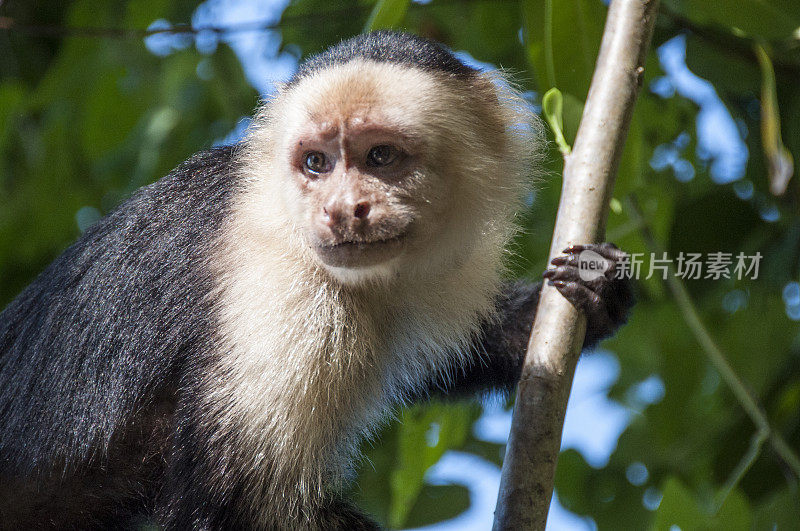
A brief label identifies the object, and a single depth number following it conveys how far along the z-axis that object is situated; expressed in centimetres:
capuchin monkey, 591
